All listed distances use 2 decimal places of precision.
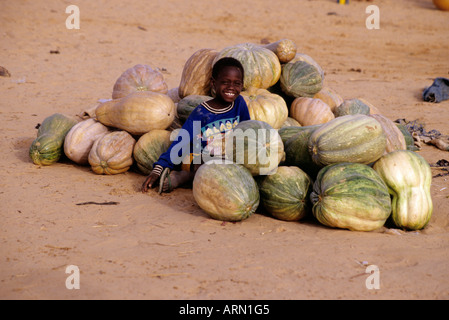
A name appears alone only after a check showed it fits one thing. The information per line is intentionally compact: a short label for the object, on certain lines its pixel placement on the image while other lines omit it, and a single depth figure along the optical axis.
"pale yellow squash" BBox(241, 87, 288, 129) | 10.39
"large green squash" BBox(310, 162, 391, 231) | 7.63
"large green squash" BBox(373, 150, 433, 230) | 8.03
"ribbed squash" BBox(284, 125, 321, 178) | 8.99
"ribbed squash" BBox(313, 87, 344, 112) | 12.26
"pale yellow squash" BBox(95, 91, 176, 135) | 10.38
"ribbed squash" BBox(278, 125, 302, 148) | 9.66
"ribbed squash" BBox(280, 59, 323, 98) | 11.61
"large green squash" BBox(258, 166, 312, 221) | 8.22
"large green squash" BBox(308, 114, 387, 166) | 8.24
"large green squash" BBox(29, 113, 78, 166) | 10.70
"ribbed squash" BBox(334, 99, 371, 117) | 11.83
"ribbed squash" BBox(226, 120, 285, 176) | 8.21
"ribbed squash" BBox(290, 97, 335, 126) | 11.30
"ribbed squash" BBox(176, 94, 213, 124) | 10.85
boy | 9.65
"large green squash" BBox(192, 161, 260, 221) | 7.86
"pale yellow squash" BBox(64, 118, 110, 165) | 10.66
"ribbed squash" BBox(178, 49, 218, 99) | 11.38
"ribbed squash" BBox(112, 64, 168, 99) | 11.51
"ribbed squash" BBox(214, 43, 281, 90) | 11.00
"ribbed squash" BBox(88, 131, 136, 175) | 10.22
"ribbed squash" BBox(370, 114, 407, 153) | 9.98
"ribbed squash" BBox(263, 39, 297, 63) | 11.59
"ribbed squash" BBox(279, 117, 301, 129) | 11.08
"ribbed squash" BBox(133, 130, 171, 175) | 10.23
